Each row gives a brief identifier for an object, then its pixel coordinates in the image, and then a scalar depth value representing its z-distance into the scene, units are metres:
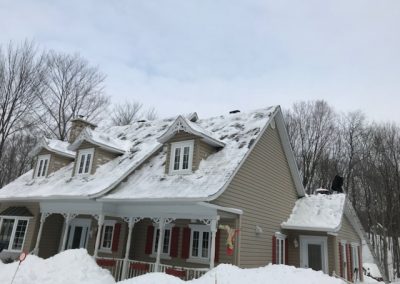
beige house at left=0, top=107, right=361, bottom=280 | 11.98
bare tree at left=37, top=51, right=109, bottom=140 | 28.75
